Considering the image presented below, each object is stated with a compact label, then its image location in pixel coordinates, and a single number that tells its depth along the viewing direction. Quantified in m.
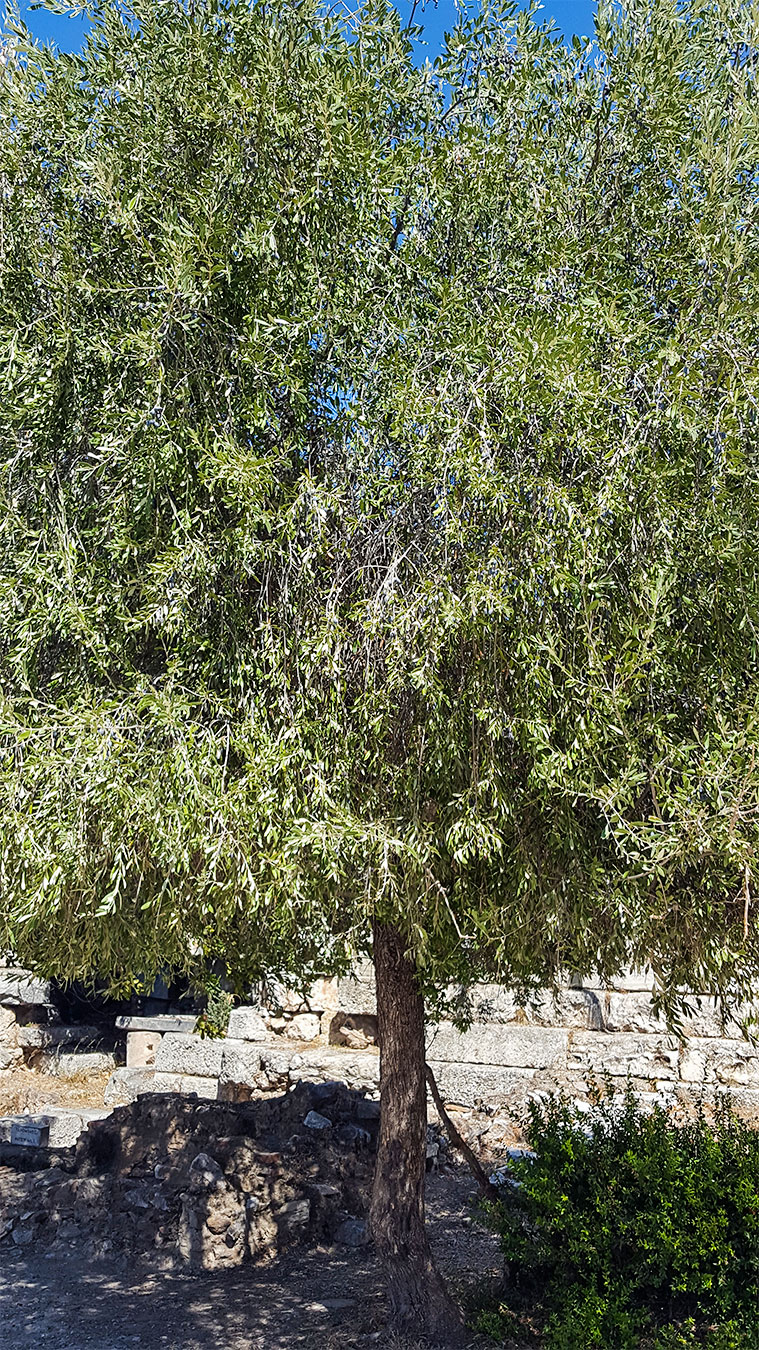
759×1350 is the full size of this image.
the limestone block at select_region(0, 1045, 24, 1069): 16.95
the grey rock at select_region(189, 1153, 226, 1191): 9.95
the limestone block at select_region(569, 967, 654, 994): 14.18
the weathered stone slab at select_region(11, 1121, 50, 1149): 12.55
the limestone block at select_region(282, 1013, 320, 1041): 15.47
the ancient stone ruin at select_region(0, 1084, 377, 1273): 9.73
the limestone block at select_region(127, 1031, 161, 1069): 16.09
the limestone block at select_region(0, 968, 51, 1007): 17.55
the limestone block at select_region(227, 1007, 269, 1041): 15.44
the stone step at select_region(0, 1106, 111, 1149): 12.59
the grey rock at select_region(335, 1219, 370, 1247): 9.80
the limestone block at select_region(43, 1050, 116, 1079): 16.80
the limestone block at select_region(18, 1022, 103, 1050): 17.17
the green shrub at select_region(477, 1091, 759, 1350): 6.24
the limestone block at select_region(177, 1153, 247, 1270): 9.50
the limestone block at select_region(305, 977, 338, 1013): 15.61
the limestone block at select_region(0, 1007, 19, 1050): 17.16
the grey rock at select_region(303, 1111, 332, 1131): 11.37
